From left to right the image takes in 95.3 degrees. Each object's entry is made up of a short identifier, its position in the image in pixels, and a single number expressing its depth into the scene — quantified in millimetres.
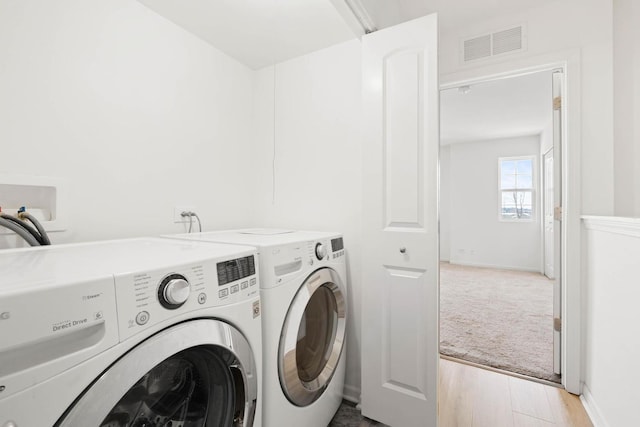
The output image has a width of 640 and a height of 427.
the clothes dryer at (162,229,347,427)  1061
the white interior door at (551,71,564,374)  1854
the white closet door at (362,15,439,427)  1405
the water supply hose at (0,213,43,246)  978
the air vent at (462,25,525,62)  1864
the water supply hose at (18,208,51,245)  1058
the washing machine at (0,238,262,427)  479
